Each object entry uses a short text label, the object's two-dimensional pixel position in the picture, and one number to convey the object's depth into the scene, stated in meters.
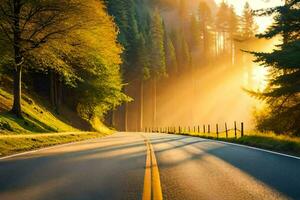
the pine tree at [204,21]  121.31
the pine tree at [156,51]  79.31
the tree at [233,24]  120.38
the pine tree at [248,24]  109.93
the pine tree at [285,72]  21.86
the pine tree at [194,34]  120.38
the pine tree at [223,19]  125.88
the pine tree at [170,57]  97.00
